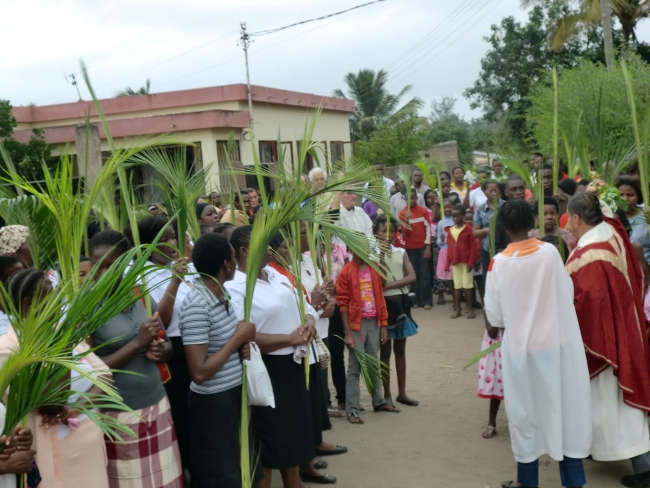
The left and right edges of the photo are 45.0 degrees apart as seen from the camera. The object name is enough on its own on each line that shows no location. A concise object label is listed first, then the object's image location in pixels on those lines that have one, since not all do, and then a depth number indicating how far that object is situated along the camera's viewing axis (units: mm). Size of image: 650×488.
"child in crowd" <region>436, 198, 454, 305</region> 11250
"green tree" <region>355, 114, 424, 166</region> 21219
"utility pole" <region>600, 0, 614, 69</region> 17469
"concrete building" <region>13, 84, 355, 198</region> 18578
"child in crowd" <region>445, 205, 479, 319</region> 10555
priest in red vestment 4879
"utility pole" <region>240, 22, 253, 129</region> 20430
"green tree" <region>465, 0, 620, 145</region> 27000
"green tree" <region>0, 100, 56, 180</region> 15422
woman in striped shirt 4000
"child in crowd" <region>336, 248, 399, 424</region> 6457
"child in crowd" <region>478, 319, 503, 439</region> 5887
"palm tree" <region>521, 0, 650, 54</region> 23453
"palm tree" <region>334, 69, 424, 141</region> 36656
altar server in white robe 4699
